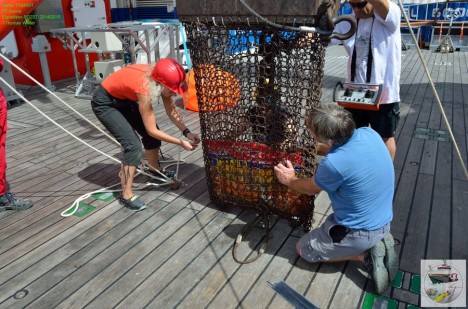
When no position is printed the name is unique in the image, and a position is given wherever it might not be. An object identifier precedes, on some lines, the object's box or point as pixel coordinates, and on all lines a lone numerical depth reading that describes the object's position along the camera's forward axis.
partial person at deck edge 2.75
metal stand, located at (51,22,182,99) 5.72
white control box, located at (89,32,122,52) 5.96
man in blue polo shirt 1.86
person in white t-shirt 2.39
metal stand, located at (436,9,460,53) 9.99
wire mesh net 2.12
